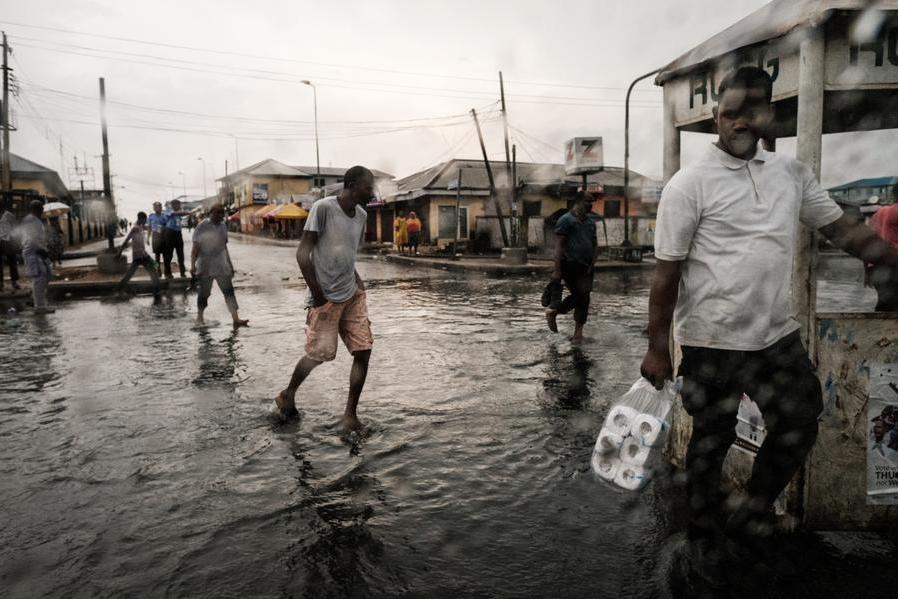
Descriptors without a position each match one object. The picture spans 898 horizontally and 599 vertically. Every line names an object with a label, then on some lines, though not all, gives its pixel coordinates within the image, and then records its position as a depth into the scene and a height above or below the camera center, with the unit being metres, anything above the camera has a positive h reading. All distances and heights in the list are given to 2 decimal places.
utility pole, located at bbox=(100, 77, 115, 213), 24.01 +3.19
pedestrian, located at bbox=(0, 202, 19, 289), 12.53 +0.01
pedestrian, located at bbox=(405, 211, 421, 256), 26.50 +0.26
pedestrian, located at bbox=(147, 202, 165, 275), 15.28 +0.34
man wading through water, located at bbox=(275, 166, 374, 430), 4.34 -0.30
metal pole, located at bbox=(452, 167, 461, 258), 26.38 +0.98
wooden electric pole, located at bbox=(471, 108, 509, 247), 24.59 +1.80
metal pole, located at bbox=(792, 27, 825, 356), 2.81 +0.39
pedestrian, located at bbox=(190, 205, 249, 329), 8.95 -0.23
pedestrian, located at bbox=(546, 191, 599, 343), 7.71 -0.29
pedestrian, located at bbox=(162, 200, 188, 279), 15.37 +0.11
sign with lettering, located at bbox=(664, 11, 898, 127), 2.78 +0.78
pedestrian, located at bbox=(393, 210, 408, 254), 29.78 +0.16
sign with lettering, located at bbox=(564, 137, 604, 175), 24.30 +2.97
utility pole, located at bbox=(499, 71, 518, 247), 25.86 +0.99
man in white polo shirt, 2.34 -0.25
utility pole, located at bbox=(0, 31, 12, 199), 26.41 +4.29
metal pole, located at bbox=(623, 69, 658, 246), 22.12 +2.83
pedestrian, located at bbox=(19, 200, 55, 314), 10.07 -0.10
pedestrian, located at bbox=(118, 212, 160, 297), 13.01 -0.25
